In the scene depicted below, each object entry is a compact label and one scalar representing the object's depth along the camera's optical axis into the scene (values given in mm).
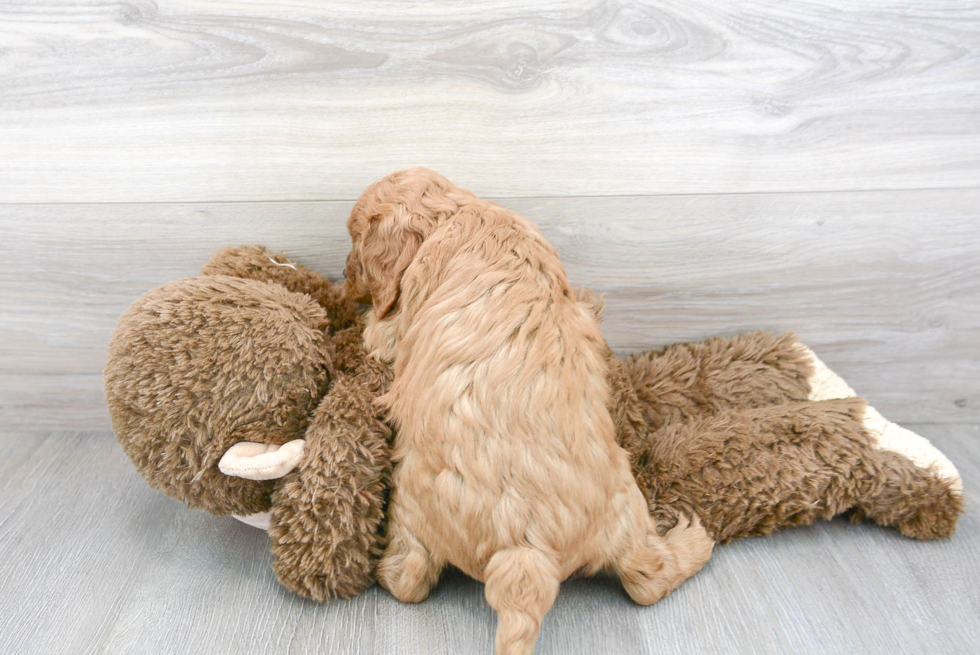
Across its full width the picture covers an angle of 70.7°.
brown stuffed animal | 1001
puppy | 907
